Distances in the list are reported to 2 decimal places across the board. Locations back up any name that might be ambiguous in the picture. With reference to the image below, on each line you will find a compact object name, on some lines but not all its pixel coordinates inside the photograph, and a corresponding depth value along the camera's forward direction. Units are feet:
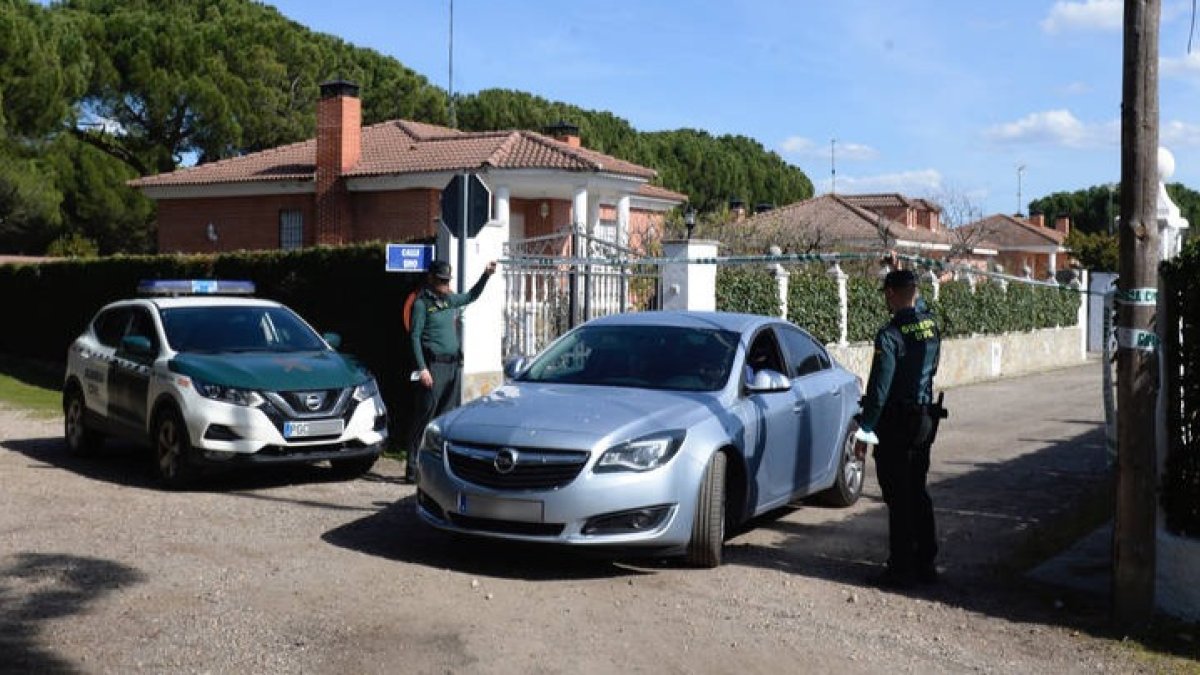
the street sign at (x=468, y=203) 37.58
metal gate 45.06
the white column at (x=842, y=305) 64.95
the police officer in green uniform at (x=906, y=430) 23.66
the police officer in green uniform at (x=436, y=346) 34.58
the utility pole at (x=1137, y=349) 20.84
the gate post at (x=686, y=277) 46.47
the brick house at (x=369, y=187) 103.76
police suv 33.01
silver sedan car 23.29
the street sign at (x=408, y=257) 39.78
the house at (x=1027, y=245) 226.58
